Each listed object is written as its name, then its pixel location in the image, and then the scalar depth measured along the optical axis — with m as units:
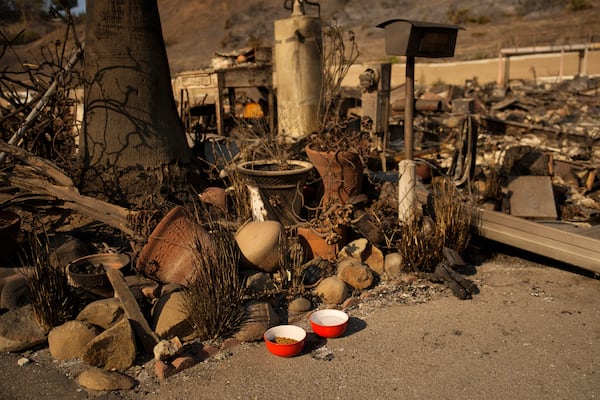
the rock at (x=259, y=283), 4.21
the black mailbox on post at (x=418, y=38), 4.75
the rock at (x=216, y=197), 5.50
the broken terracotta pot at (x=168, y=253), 4.23
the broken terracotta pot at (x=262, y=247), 4.47
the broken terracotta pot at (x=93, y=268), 3.95
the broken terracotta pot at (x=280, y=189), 4.98
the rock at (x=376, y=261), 4.85
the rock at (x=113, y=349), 3.39
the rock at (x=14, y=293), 3.94
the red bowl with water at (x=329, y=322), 3.67
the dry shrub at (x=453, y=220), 4.88
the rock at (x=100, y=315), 3.70
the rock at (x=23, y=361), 3.50
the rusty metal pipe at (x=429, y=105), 7.36
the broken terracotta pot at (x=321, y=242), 4.92
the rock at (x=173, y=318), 3.63
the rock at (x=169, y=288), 4.01
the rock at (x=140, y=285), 3.90
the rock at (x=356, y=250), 4.88
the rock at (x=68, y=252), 4.43
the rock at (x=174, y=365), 3.31
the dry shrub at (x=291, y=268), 4.34
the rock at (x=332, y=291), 4.26
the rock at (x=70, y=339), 3.56
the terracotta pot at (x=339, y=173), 5.12
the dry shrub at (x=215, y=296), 3.66
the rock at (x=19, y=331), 3.66
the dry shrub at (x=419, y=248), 4.68
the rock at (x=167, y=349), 3.39
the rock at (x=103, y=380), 3.20
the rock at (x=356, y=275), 4.49
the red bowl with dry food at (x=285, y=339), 3.43
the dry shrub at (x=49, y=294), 3.72
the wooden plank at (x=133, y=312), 3.57
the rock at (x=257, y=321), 3.71
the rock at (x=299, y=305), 4.12
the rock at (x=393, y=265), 4.77
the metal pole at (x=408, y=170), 4.94
